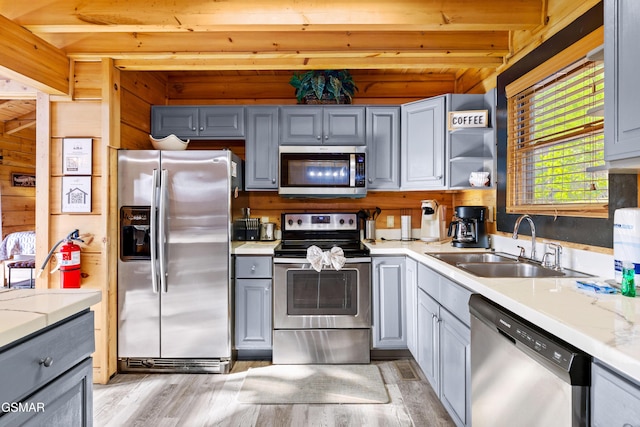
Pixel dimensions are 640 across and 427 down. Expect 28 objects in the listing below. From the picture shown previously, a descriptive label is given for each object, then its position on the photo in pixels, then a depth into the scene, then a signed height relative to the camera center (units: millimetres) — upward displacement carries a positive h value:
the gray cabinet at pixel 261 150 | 3021 +560
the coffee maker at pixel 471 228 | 2539 -102
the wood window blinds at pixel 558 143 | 1631 +391
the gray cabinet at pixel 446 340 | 1673 -713
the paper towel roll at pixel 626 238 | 1303 -91
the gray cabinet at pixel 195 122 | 3037 +809
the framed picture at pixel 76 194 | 2527 +138
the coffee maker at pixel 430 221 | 3014 -63
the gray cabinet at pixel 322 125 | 3018 +780
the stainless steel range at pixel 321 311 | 2676 -760
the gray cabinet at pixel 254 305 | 2721 -725
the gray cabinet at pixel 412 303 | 2520 -675
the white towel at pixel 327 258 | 2627 -341
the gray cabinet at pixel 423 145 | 2723 +576
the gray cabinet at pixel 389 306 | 2740 -735
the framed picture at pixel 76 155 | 2527 +425
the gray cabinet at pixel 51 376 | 880 -475
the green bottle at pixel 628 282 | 1212 -240
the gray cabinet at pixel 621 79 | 1074 +447
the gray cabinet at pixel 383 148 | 3018 +583
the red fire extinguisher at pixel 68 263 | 2398 -352
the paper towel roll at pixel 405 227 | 3211 -122
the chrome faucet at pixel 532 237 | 1898 -126
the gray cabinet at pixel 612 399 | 777 -443
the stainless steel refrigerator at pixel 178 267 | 2559 -404
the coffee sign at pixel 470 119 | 2547 +713
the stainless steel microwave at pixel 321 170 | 2916 +371
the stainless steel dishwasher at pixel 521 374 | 931 -525
